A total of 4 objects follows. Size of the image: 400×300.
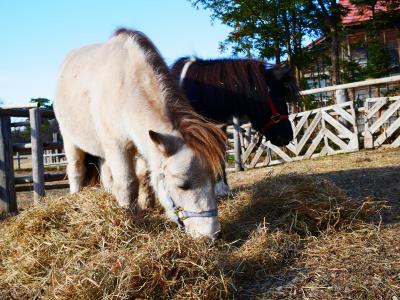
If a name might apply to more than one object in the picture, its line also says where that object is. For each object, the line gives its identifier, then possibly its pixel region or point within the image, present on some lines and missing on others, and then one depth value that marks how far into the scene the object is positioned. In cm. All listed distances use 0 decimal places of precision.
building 1906
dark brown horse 555
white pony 333
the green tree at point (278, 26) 1820
